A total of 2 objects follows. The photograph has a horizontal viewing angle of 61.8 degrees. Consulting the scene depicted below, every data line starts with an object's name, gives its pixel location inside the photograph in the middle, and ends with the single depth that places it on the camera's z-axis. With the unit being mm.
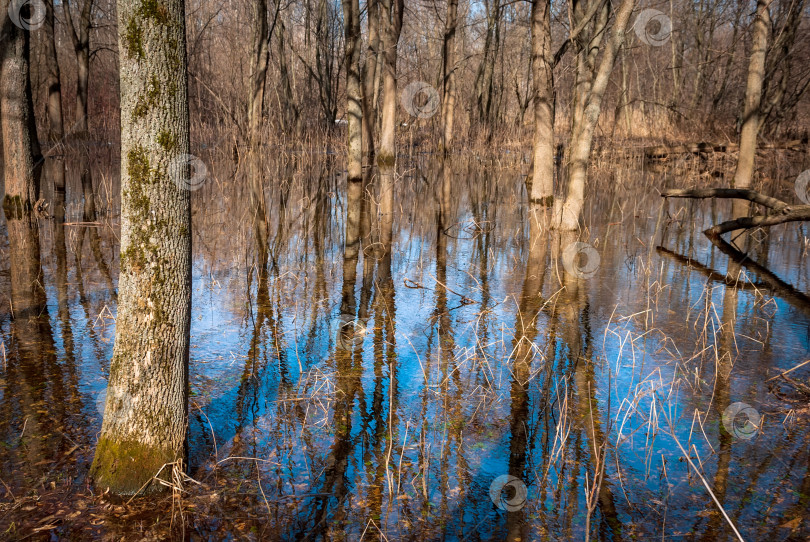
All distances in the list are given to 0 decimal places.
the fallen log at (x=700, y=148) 20422
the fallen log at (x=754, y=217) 7964
